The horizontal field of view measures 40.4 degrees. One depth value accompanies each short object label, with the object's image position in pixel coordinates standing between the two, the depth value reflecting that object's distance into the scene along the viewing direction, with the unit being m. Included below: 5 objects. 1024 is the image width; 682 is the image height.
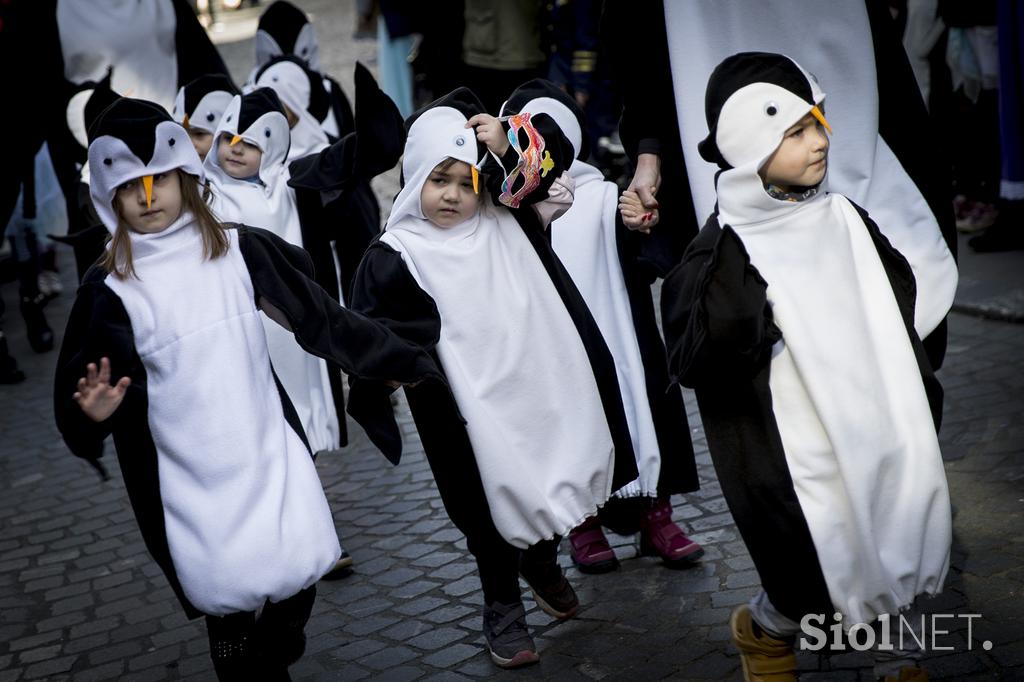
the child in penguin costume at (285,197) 5.00
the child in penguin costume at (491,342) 3.86
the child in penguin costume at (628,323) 4.41
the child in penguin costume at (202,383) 3.45
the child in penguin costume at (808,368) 3.15
